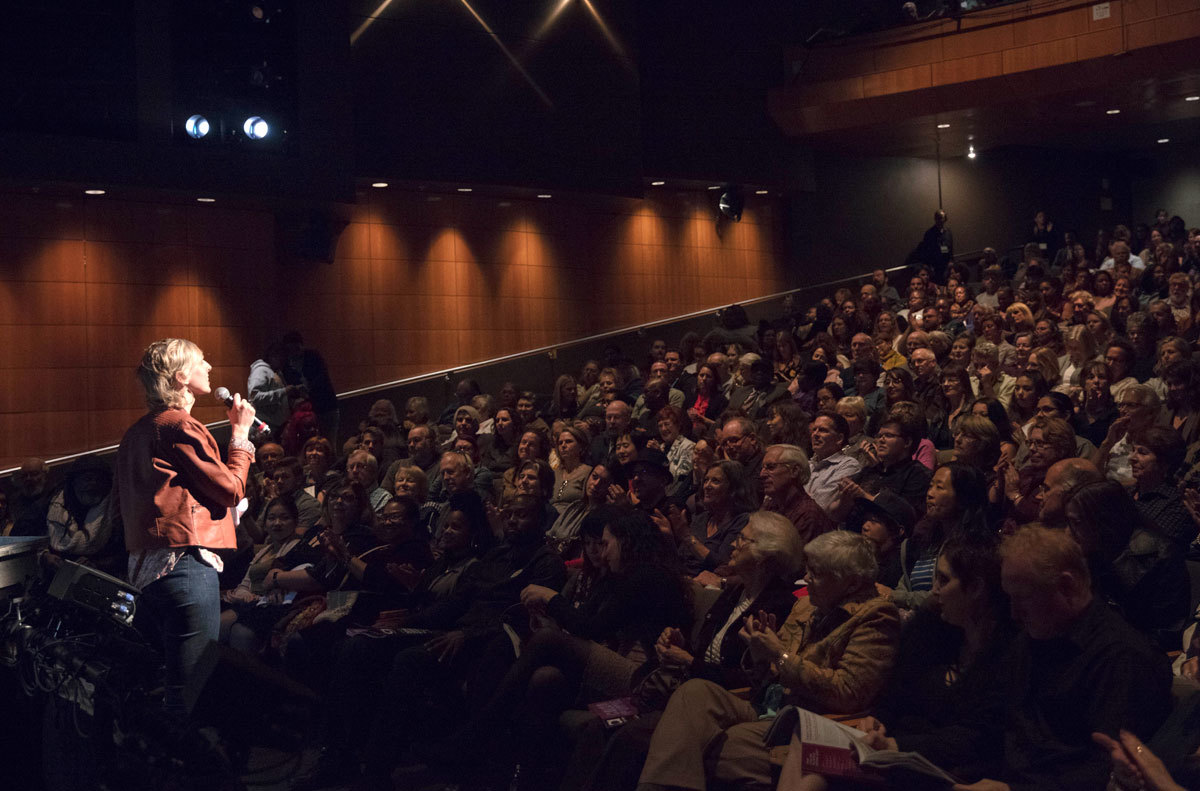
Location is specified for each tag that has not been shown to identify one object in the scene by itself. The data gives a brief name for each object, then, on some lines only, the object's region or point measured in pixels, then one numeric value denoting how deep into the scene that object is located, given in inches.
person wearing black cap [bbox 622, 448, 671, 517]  183.5
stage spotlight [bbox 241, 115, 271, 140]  335.6
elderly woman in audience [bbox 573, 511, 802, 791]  133.3
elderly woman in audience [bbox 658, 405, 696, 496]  227.5
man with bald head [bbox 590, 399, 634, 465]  260.9
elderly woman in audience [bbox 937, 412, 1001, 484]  173.0
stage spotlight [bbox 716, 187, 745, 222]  481.1
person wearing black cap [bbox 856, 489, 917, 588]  149.0
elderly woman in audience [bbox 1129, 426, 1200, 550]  147.9
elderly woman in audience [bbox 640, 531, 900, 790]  117.5
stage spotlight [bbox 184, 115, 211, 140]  327.9
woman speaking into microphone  116.0
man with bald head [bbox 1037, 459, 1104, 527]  138.6
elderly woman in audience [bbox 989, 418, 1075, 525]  164.9
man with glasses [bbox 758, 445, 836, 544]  170.1
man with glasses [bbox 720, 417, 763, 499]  209.9
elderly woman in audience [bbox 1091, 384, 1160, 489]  181.2
